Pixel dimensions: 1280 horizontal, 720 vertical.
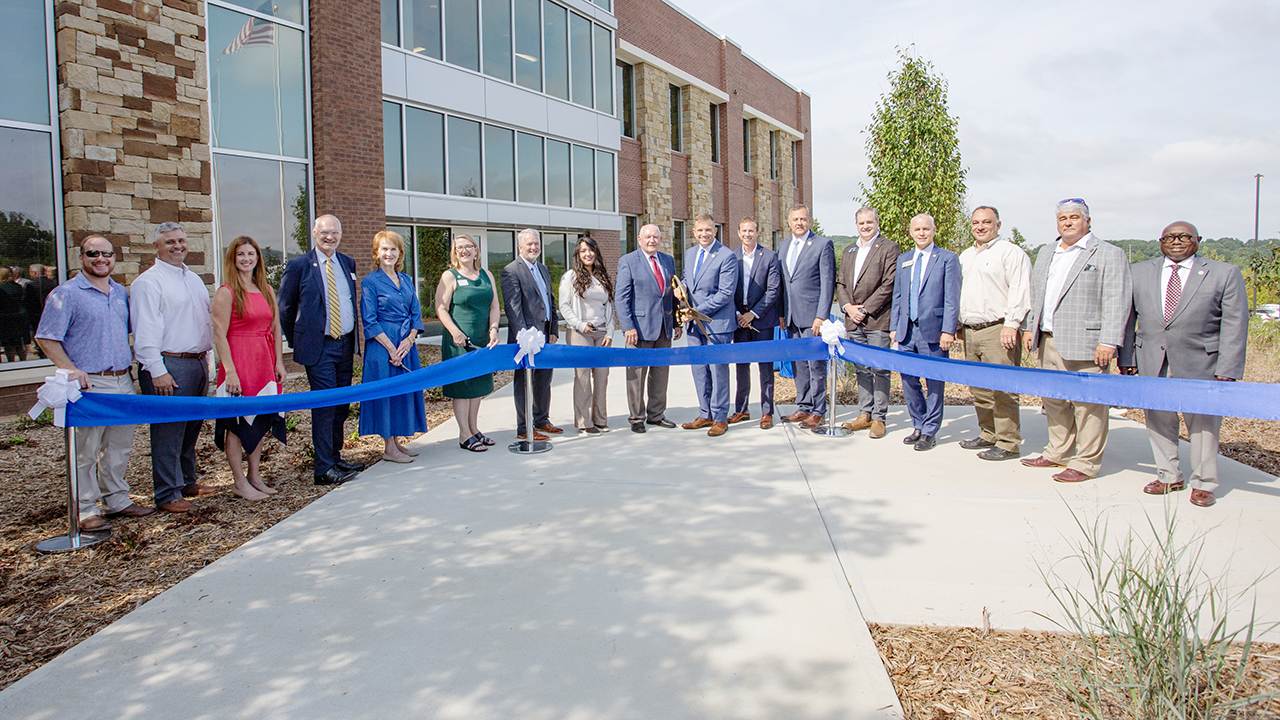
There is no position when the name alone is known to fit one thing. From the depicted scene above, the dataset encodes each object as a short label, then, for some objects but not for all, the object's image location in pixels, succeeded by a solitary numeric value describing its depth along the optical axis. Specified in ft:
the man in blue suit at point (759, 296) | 24.93
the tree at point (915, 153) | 45.47
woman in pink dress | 17.62
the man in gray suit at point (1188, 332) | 16.46
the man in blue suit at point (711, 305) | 24.30
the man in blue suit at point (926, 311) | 21.99
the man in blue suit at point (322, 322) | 19.25
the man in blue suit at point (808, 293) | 24.20
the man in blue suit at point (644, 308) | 24.34
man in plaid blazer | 18.38
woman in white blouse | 24.21
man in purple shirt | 15.15
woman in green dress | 22.22
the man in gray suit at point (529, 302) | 22.99
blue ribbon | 15.31
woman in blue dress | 20.68
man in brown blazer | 23.77
